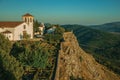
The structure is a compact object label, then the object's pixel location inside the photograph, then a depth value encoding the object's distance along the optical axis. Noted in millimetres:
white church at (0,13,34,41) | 31442
